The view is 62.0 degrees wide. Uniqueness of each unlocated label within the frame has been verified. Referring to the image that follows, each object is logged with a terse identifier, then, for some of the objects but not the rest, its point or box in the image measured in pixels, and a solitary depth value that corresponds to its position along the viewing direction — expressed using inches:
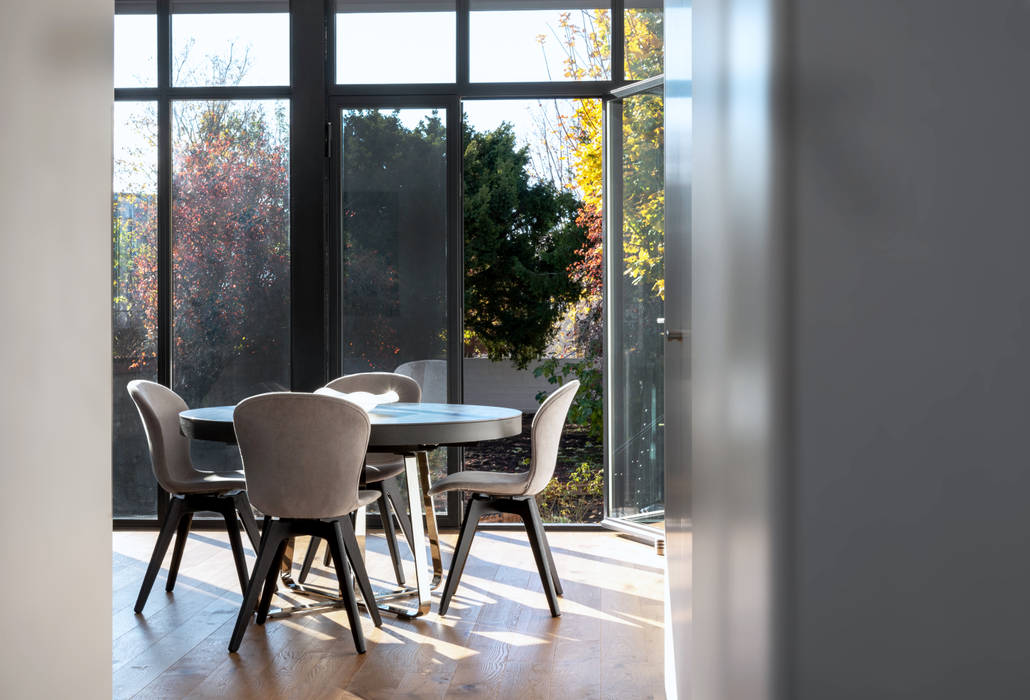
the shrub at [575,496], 227.3
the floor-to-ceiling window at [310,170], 202.2
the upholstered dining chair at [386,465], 151.8
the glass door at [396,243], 202.8
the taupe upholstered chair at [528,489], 135.9
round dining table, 125.7
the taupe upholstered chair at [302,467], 114.6
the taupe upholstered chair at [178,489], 138.3
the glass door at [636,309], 187.6
